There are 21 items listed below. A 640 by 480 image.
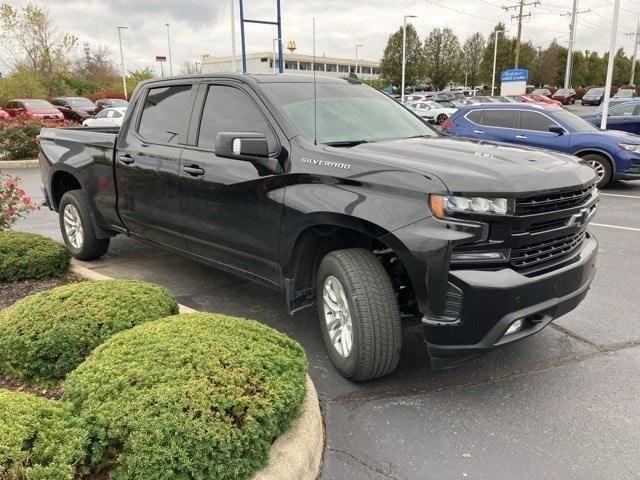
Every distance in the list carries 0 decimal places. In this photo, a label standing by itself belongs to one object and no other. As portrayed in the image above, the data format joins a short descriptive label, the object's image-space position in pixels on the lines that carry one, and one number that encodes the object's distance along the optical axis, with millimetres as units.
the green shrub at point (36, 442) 2012
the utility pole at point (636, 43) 70012
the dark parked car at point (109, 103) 26345
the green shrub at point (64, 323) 3066
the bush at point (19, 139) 15773
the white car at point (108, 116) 20273
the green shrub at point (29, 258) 4801
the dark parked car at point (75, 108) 27266
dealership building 56381
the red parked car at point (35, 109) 24328
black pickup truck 2885
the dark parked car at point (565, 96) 50397
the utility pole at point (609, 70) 15798
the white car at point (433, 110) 33219
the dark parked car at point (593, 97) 49406
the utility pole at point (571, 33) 43844
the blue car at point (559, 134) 10883
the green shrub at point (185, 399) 2197
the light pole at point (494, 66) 57809
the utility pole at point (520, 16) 51875
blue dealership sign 39406
